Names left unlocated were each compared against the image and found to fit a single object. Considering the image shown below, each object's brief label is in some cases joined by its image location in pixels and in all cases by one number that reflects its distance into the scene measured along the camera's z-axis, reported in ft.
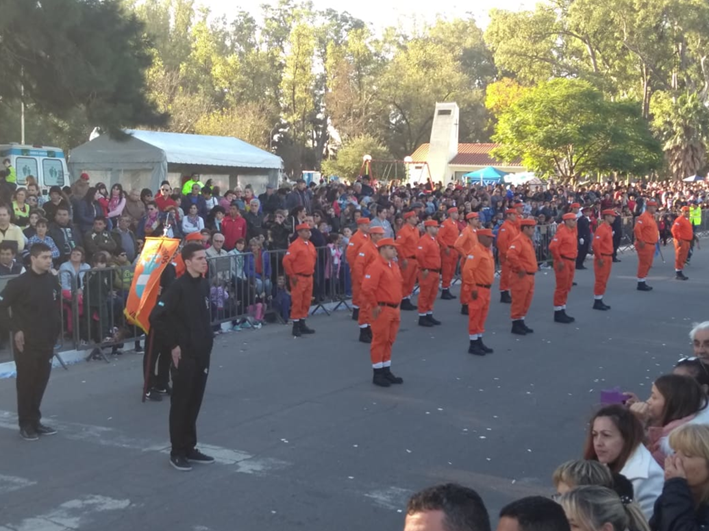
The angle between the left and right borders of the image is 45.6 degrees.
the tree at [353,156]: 161.79
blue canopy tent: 139.54
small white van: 57.31
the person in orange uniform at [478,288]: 37.45
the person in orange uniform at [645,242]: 59.67
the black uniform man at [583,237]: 73.73
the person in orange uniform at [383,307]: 31.48
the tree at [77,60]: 36.42
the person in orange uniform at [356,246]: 45.57
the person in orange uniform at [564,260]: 46.70
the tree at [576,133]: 109.70
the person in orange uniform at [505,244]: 48.62
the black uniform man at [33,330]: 24.68
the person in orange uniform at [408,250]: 49.16
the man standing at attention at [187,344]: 22.15
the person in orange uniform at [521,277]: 42.29
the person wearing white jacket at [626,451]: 13.01
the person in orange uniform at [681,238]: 65.67
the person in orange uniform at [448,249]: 54.08
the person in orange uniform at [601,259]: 50.90
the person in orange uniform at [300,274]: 41.42
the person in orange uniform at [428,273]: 45.62
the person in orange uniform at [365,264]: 40.19
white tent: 70.69
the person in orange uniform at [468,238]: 42.69
